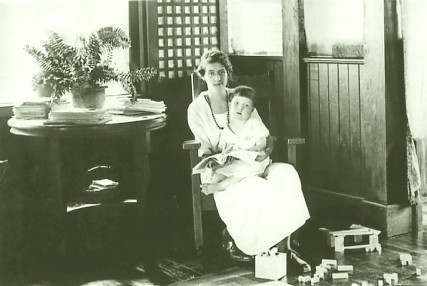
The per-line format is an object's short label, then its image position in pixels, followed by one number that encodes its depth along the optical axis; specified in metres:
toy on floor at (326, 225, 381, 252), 4.04
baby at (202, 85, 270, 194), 3.79
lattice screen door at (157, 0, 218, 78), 4.97
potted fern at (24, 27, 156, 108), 4.00
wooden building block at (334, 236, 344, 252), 4.05
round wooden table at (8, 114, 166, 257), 3.77
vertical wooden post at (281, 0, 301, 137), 4.79
